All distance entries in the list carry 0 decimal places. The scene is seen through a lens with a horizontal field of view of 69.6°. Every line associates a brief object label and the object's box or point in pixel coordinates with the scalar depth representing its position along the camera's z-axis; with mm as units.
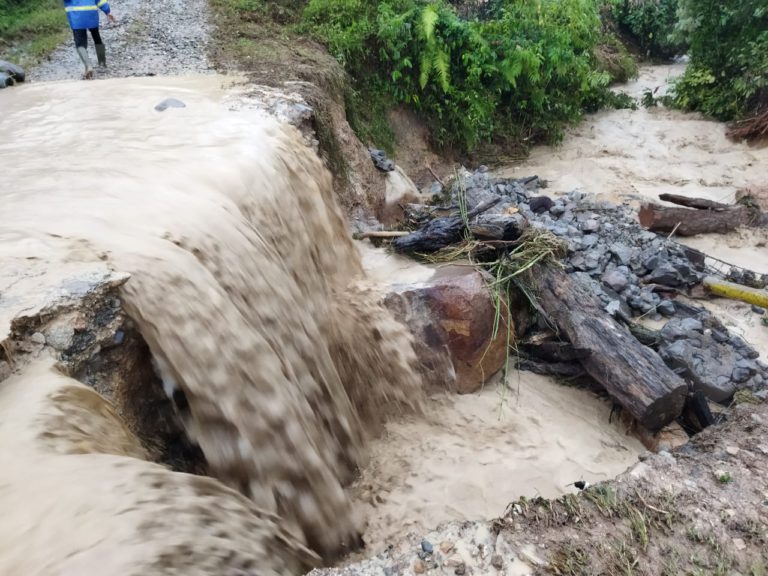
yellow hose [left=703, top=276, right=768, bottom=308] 5145
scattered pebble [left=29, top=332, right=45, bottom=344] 2305
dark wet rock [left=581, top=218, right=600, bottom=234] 6105
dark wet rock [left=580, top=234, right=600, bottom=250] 5723
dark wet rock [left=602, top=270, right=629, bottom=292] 5262
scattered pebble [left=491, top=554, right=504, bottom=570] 2258
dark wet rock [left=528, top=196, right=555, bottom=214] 6621
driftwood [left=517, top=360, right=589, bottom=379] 4504
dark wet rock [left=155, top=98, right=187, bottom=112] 5324
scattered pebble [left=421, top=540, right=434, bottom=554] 2303
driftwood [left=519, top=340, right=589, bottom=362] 4407
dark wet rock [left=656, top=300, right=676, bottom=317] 5109
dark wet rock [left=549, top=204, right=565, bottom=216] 6546
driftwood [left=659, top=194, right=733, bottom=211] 6805
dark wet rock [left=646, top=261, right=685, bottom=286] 5398
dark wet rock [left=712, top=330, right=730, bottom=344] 4699
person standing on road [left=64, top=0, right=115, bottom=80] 6539
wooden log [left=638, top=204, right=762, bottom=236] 6527
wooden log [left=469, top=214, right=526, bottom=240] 4883
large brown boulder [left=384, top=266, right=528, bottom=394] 4406
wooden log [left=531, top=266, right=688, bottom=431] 3904
